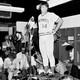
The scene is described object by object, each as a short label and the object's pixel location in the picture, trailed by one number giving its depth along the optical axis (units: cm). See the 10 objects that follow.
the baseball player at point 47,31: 289
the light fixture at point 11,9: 362
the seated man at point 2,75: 378
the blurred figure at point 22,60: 360
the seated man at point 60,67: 273
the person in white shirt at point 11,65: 366
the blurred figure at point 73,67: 251
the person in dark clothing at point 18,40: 383
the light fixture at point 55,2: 280
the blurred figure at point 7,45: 393
